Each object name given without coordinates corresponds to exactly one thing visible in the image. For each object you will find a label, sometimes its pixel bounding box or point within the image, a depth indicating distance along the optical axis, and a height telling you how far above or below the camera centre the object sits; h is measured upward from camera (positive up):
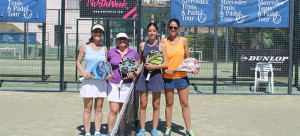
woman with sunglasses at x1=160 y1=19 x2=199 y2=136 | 5.23 -0.10
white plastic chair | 10.66 -0.26
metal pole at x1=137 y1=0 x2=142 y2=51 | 8.54 +1.22
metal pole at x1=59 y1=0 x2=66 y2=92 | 10.12 +0.58
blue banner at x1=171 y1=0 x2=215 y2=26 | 10.45 +1.57
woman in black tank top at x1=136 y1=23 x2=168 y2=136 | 5.09 -0.25
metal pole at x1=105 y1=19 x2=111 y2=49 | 10.89 +0.87
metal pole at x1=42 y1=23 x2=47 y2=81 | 11.29 +0.28
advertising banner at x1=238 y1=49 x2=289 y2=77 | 11.03 +0.09
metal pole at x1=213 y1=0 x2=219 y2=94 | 10.31 +0.46
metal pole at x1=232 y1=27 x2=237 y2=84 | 11.54 +0.54
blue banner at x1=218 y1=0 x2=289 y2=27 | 10.61 +1.56
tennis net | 3.77 -0.74
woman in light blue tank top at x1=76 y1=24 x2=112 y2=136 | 5.04 -0.20
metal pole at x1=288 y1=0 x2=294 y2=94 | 10.41 +0.47
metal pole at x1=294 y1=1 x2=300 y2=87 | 10.93 +0.94
